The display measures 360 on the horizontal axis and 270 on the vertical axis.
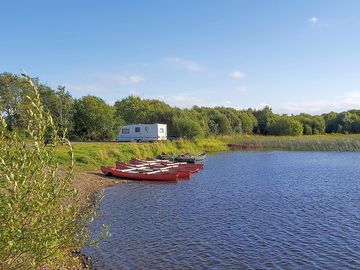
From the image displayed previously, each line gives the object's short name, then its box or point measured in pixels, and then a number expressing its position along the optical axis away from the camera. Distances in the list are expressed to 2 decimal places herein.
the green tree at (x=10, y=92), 59.12
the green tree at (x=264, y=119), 123.62
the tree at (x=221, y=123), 97.31
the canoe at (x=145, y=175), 32.38
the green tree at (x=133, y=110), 87.69
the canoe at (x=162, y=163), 39.00
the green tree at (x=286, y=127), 111.38
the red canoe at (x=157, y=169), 34.39
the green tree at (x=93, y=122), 65.44
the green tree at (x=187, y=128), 70.73
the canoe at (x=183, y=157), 45.74
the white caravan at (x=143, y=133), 56.34
